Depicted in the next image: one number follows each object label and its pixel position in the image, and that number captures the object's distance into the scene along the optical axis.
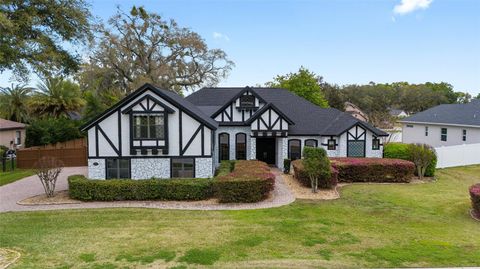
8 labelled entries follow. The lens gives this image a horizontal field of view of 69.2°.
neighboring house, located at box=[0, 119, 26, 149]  30.23
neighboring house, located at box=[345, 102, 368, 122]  57.83
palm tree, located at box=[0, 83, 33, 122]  35.50
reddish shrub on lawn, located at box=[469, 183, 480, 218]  12.03
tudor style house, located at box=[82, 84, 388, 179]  17.22
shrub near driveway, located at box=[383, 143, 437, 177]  20.38
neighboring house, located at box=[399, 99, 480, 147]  28.62
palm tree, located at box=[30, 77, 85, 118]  32.31
